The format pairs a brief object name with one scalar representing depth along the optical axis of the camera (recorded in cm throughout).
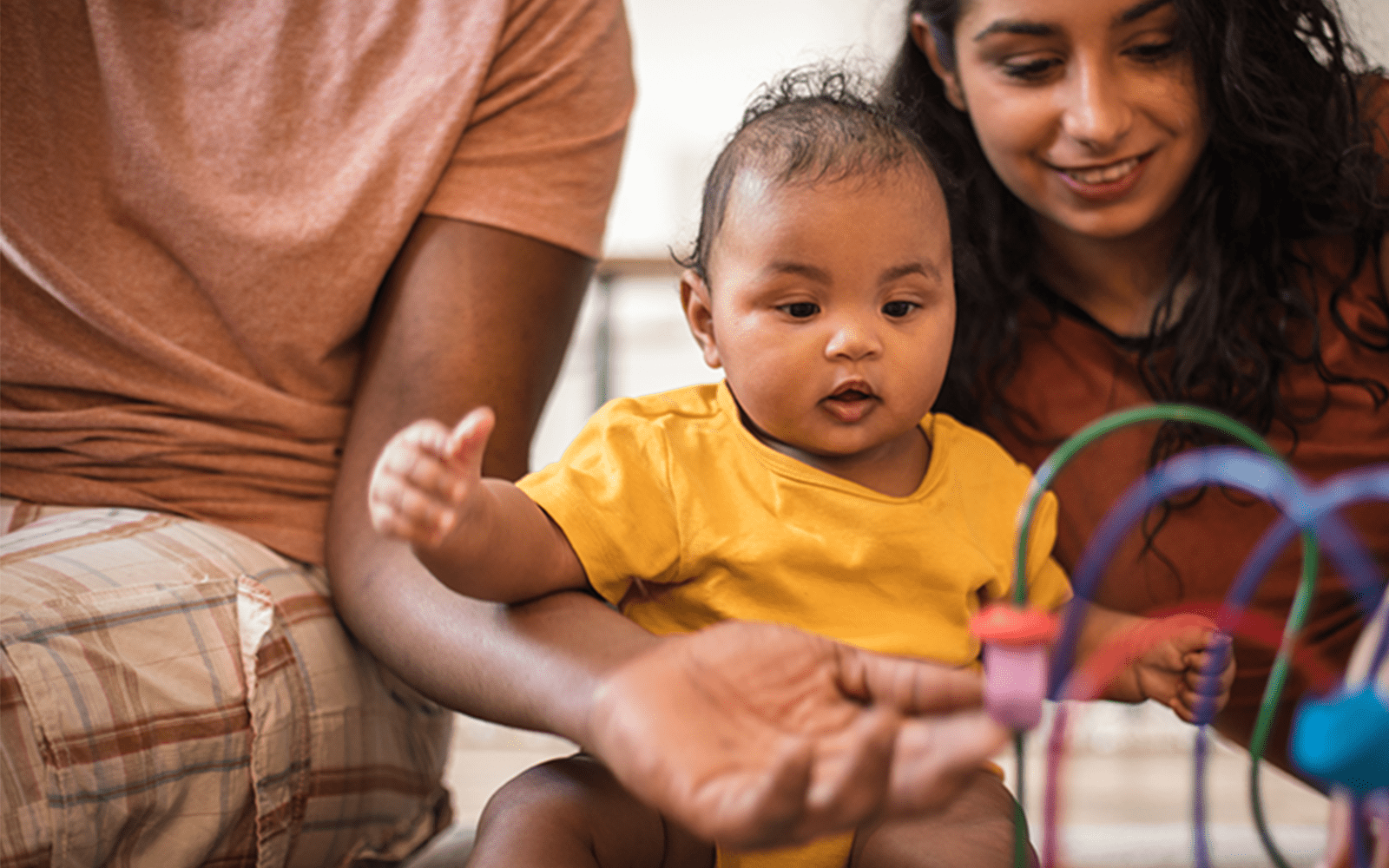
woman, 103
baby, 80
